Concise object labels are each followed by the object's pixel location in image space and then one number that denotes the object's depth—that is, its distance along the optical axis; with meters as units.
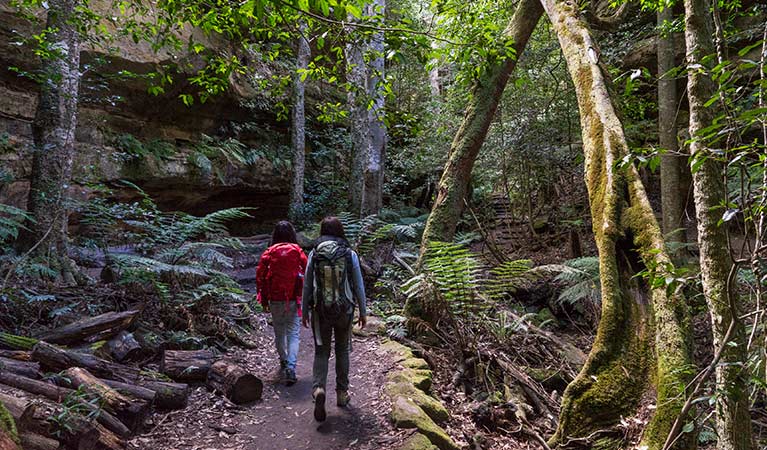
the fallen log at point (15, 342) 3.76
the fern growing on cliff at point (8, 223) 4.66
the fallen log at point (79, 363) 3.56
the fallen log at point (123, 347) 4.33
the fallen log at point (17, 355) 3.53
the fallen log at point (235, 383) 4.35
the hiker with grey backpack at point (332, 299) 4.01
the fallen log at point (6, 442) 2.22
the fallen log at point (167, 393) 3.88
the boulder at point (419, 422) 3.64
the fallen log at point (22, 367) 3.28
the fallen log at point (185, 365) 4.34
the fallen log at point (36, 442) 2.57
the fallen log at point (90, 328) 4.16
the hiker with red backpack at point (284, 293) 4.98
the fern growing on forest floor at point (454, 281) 5.65
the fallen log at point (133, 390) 3.58
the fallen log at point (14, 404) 2.60
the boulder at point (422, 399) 4.11
